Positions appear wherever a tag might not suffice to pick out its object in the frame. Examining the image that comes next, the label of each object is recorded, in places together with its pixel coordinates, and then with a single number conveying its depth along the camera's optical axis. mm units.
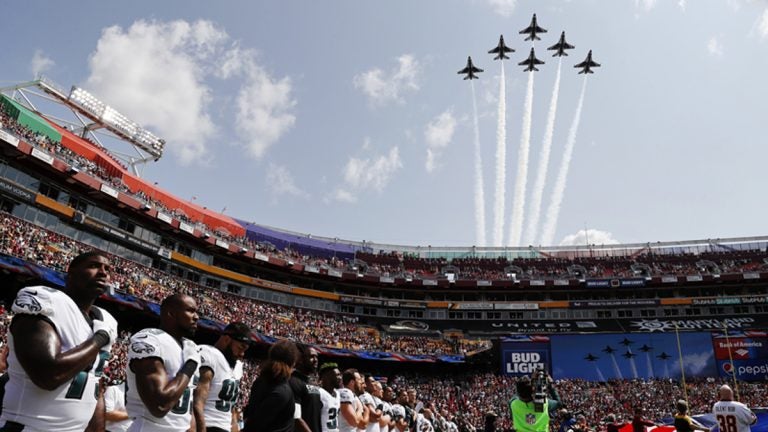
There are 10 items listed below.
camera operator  7785
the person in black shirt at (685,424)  8219
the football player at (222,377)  4996
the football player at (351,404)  7043
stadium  34812
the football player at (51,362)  2945
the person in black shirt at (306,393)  5559
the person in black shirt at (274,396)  4629
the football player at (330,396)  6215
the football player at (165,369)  3455
